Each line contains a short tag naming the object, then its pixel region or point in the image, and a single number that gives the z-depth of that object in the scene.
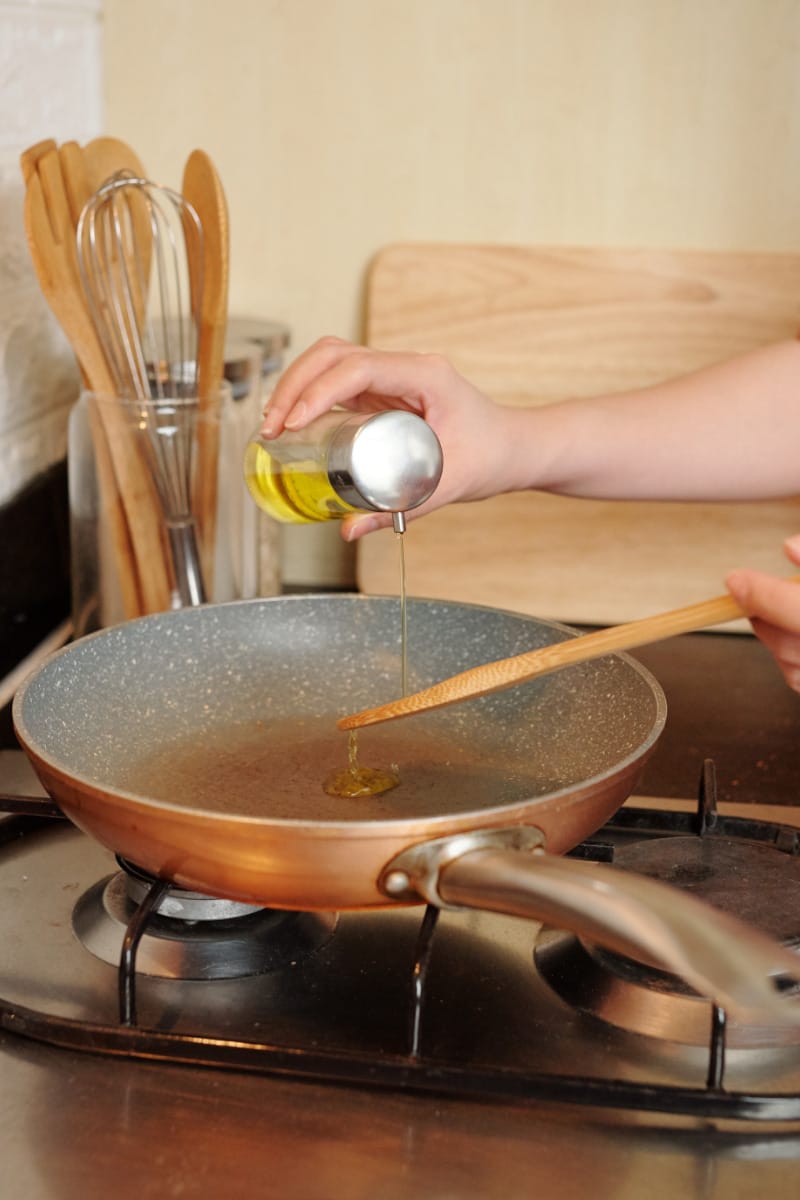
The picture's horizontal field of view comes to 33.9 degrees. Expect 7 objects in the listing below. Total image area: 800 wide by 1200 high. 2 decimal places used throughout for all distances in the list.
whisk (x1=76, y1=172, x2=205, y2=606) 0.76
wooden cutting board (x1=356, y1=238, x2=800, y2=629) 0.94
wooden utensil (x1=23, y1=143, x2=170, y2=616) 0.73
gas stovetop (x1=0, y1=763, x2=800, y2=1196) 0.42
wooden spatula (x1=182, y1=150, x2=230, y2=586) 0.76
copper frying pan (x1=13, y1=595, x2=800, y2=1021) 0.39
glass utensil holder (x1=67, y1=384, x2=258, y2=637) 0.77
